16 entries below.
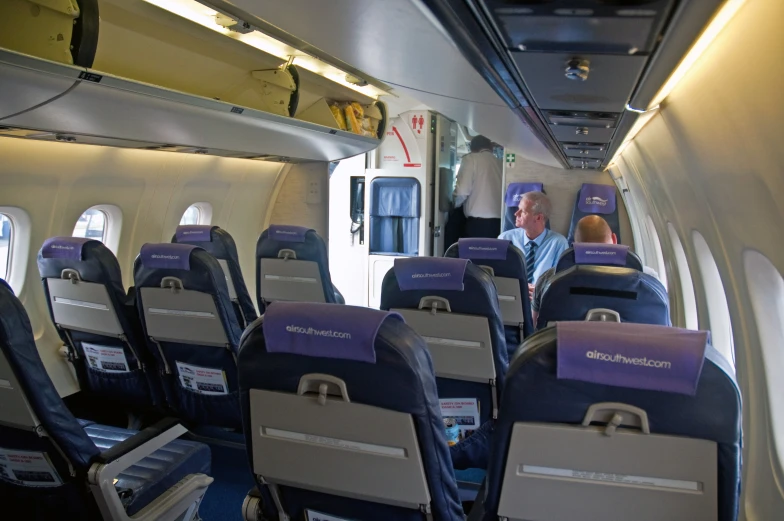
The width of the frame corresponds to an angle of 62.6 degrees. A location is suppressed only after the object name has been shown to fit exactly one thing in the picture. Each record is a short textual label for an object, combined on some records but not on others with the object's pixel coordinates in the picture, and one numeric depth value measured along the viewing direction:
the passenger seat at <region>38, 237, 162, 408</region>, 3.97
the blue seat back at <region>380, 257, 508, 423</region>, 3.19
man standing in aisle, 11.02
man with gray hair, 6.97
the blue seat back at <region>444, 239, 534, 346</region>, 4.52
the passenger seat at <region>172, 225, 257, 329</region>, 5.48
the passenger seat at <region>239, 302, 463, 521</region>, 1.78
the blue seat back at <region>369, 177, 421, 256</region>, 10.00
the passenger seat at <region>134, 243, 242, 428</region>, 3.73
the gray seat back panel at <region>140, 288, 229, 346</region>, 3.78
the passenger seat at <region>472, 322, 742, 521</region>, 1.51
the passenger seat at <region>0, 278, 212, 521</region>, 2.34
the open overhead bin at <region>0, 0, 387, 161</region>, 3.18
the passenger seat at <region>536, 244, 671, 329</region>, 3.16
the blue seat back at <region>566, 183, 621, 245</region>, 9.38
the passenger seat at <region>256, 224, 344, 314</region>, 5.48
